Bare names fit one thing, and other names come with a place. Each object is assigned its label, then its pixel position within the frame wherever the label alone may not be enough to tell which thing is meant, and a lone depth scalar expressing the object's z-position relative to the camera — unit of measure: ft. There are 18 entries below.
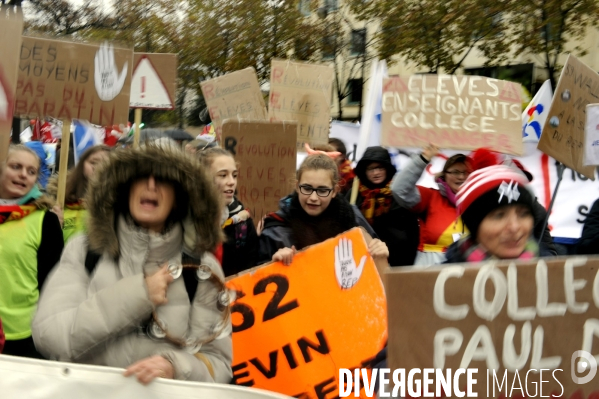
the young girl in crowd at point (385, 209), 15.08
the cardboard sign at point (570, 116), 15.69
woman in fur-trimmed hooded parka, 6.87
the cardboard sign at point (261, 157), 17.67
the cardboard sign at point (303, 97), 22.02
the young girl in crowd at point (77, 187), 14.30
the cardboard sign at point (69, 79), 15.90
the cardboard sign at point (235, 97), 22.79
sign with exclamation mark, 21.66
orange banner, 10.87
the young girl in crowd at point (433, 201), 15.11
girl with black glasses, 12.30
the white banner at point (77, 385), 6.10
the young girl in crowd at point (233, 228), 12.60
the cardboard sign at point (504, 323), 6.46
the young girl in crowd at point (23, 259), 11.60
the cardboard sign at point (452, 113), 16.65
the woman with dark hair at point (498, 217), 8.18
